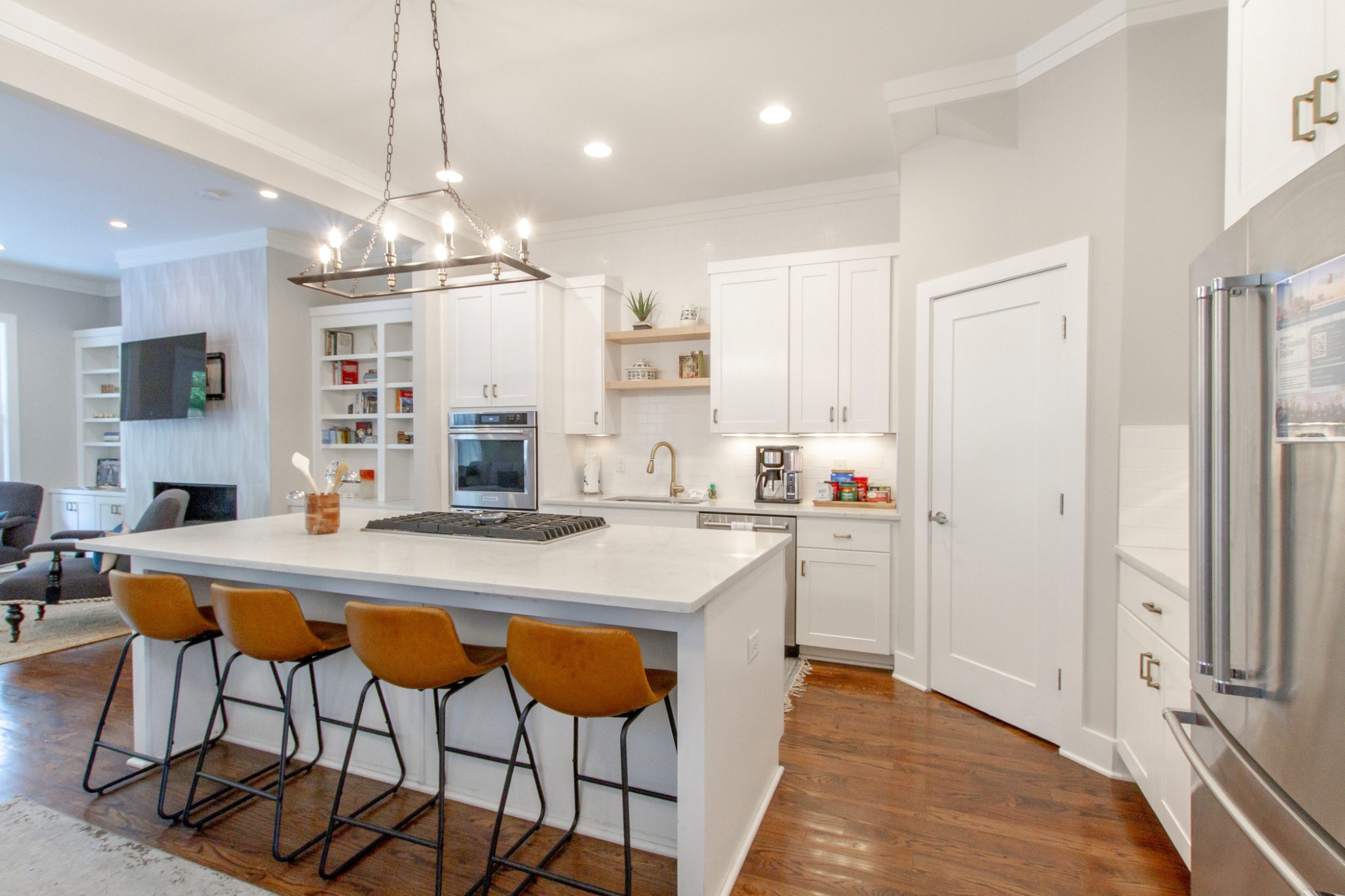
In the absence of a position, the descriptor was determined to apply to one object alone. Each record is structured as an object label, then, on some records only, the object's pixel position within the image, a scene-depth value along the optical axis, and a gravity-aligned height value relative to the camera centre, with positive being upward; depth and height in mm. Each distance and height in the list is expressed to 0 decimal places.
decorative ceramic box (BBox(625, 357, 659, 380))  4676 +522
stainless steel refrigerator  905 -153
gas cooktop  2473 -330
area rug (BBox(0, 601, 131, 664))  4023 -1273
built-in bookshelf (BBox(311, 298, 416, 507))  5664 +450
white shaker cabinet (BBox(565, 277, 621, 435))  4594 +637
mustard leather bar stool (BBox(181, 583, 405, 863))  2043 -623
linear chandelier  2338 +693
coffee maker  4184 -181
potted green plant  4629 +972
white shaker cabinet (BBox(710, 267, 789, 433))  4082 +603
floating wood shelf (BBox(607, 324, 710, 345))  4410 +760
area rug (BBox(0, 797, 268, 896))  1904 -1307
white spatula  2607 -91
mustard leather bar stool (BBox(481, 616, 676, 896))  1601 -573
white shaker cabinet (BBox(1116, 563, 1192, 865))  1879 -849
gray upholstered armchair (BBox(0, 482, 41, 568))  5340 -631
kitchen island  1726 -636
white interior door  2762 -236
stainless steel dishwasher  3834 -618
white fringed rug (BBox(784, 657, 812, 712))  3324 -1266
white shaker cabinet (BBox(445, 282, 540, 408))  4453 +684
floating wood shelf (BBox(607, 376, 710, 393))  4410 +414
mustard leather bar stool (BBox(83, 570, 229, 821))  2258 -605
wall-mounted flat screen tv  5531 +544
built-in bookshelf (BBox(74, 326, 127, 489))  6906 +339
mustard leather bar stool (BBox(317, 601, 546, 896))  1797 -598
